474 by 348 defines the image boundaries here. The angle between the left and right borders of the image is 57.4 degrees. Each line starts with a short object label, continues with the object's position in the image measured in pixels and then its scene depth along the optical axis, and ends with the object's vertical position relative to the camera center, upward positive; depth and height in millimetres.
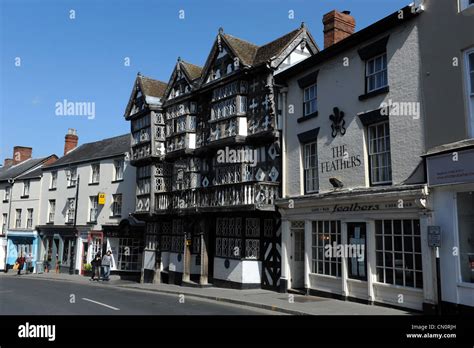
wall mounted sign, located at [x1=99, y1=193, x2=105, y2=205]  30906 +2361
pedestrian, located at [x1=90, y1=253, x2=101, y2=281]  27234 -2125
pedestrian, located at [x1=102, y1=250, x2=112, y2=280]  26761 -2008
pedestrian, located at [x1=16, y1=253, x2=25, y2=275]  32975 -2434
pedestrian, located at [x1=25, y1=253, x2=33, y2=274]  35462 -2553
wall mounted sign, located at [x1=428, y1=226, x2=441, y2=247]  11125 -96
